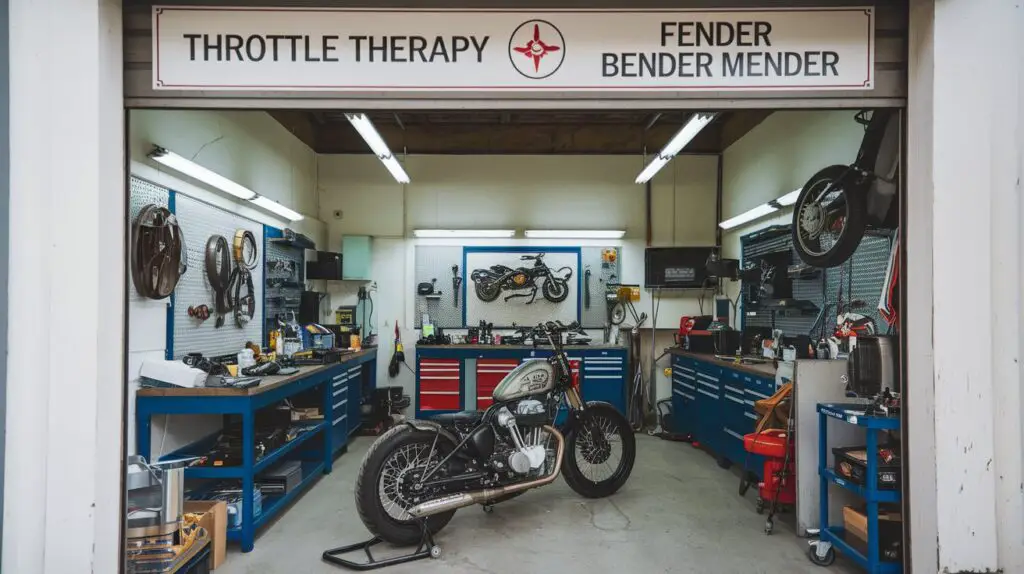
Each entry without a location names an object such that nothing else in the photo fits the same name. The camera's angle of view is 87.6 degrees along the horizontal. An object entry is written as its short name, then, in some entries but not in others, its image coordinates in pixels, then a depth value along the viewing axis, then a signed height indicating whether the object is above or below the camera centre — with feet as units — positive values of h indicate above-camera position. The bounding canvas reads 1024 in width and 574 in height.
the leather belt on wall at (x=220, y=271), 12.85 +0.46
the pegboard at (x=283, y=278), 16.48 +0.38
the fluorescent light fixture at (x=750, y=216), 15.98 +2.40
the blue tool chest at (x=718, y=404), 13.46 -3.36
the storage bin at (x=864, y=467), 8.46 -2.89
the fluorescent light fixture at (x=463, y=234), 20.40 +2.23
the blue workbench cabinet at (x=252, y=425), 9.85 -3.00
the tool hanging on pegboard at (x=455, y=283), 21.66 +0.30
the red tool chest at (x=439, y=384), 19.92 -3.51
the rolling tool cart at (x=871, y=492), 8.32 -3.20
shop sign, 6.34 +2.90
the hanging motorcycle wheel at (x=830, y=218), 9.14 +1.37
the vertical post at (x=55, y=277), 5.95 +0.14
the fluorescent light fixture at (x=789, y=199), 13.93 +2.48
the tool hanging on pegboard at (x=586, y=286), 21.77 +0.16
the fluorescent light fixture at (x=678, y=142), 13.20 +4.21
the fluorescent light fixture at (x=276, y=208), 14.93 +2.45
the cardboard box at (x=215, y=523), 9.34 -4.12
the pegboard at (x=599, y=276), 21.86 +0.60
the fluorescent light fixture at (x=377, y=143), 13.19 +4.11
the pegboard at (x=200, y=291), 11.87 -0.03
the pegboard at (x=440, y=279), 21.77 +0.46
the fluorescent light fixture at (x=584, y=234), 20.04 +2.14
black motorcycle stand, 9.44 -4.84
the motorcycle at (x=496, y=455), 9.89 -3.38
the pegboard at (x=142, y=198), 10.23 +1.87
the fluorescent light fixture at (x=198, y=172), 10.77 +2.59
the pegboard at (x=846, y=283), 12.05 +0.21
